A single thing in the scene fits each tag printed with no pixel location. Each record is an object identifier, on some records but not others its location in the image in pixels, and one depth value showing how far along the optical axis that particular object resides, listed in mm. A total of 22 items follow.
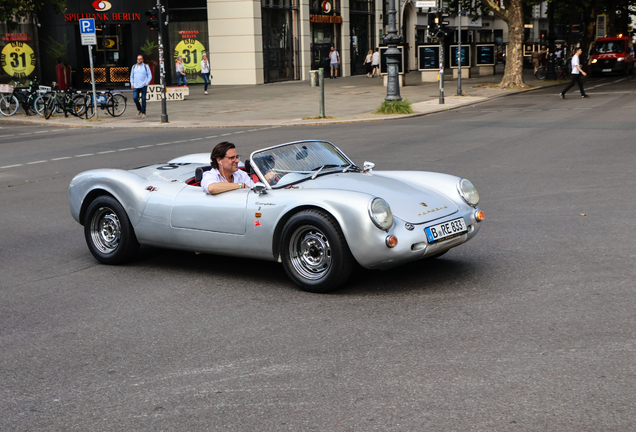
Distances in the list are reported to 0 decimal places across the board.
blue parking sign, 24234
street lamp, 24547
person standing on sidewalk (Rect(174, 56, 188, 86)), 36625
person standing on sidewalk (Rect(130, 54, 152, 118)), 24547
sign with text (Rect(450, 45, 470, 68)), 41812
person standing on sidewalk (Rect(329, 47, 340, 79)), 46406
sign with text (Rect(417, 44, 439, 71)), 41281
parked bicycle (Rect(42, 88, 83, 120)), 25984
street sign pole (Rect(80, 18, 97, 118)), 24203
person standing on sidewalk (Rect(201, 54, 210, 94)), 35306
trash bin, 28462
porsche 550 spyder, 5465
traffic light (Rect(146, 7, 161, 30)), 23141
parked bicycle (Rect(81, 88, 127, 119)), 25609
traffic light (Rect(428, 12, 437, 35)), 28188
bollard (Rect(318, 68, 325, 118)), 22938
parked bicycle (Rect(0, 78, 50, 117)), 27094
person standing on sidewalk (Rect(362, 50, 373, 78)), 48641
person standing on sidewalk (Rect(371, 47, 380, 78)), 45812
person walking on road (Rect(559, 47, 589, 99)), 26797
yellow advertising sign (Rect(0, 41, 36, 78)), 37344
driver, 6234
